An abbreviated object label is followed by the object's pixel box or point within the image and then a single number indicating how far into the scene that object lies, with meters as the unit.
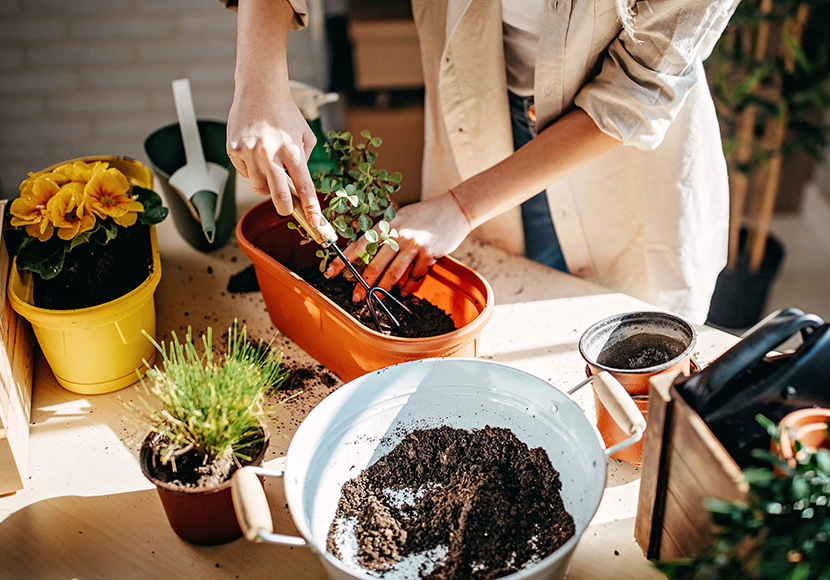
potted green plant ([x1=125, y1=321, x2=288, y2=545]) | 0.71
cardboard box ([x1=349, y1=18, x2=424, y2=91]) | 2.28
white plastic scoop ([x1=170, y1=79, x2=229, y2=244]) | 1.15
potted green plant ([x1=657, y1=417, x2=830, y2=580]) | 0.48
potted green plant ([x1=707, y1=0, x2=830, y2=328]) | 1.97
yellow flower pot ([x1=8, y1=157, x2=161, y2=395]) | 0.88
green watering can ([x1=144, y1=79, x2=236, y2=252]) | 1.16
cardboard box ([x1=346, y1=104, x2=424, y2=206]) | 2.41
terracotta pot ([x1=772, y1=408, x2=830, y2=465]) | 0.54
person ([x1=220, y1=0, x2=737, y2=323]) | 0.93
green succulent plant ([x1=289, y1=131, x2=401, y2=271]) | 0.96
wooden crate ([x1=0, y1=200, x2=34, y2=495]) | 0.80
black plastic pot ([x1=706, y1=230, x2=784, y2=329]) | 2.28
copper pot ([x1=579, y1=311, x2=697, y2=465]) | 0.78
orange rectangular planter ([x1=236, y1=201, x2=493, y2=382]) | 0.83
